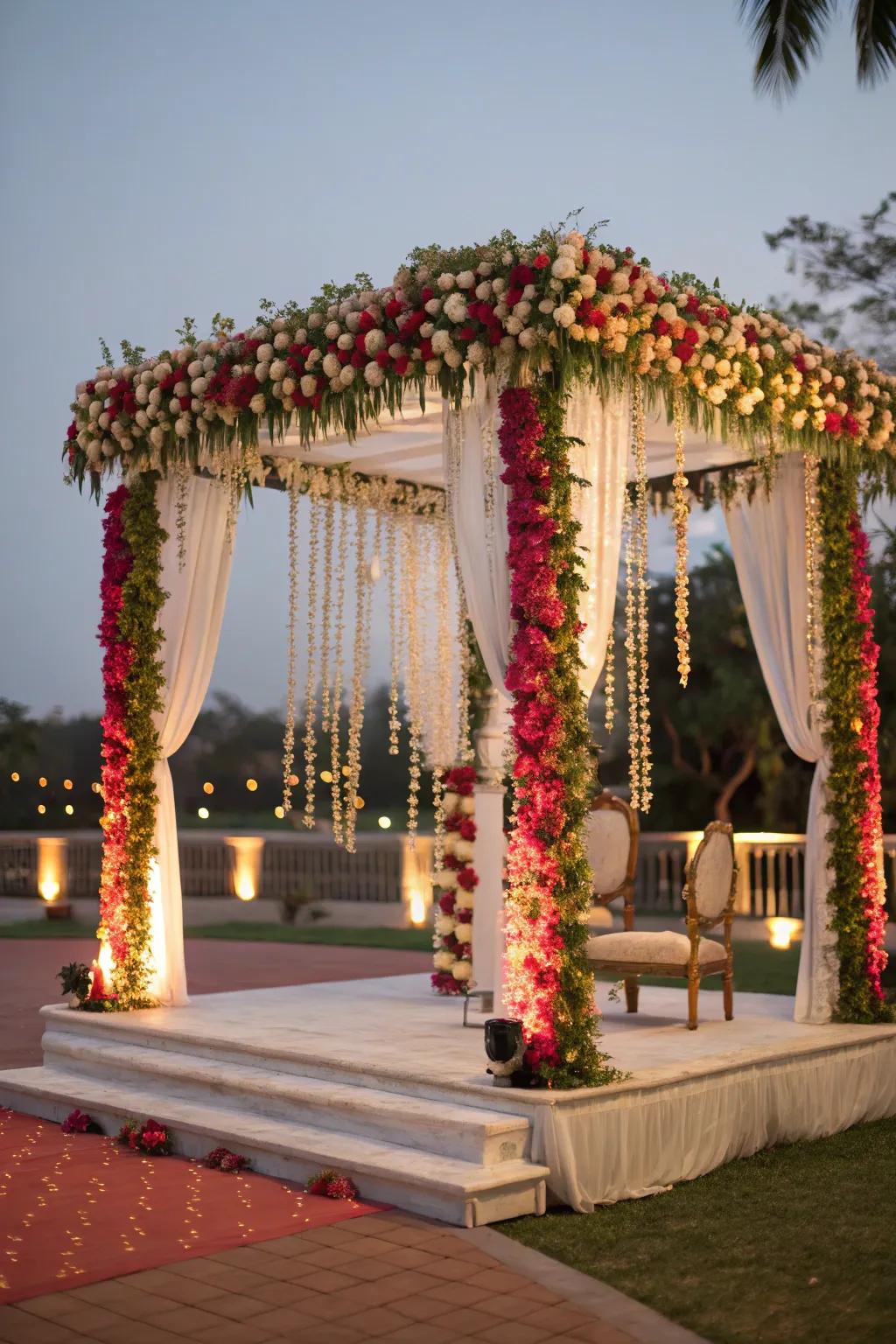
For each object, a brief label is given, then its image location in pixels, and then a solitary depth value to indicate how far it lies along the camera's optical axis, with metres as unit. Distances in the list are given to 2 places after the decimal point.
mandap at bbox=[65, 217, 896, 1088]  5.88
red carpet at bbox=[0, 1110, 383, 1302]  4.73
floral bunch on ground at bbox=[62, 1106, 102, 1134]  6.72
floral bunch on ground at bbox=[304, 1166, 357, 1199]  5.47
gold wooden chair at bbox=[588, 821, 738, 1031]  7.23
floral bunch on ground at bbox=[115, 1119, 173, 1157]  6.22
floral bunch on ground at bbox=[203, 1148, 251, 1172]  5.94
